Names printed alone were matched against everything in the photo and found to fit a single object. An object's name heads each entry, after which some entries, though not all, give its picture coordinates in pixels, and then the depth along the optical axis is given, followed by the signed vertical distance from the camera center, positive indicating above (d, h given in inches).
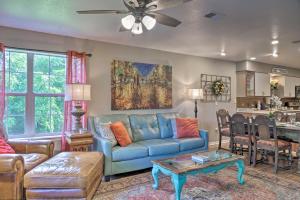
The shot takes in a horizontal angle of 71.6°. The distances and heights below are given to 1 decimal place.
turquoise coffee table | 96.0 -33.9
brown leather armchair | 83.1 -31.9
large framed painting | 172.9 +11.2
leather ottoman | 88.1 -35.8
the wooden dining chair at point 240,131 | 159.0 -26.0
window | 140.9 +3.9
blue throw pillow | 169.0 -23.1
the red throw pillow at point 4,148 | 107.3 -26.1
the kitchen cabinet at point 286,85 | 305.7 +19.2
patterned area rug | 105.6 -49.7
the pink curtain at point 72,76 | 149.3 +16.7
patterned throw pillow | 136.7 -22.9
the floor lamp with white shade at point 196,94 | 199.2 +4.1
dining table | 143.0 -23.0
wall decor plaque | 228.2 +12.5
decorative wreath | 231.0 +12.5
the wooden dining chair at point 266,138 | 140.1 -28.2
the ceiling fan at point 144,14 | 79.4 +35.0
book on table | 108.0 -31.8
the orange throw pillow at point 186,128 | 165.9 -24.0
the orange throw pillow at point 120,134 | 139.7 -24.3
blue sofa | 129.2 -31.9
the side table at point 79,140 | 131.3 -27.0
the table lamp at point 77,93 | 135.8 +3.4
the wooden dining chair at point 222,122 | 192.7 -22.6
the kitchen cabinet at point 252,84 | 253.6 +18.4
